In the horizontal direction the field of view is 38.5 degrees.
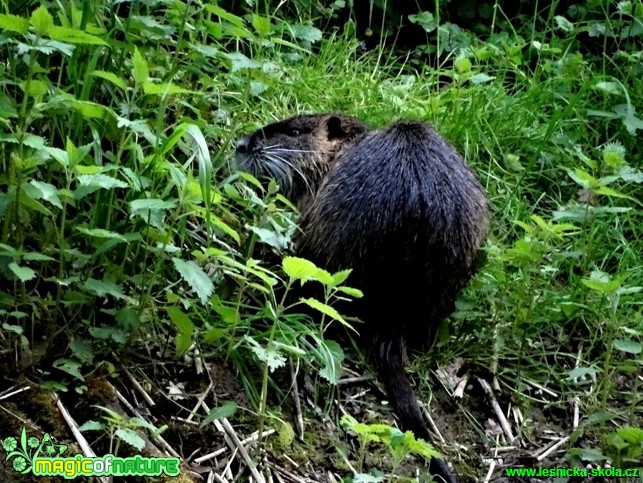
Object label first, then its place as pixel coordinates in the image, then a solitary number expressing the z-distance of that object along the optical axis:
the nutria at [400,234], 2.83
